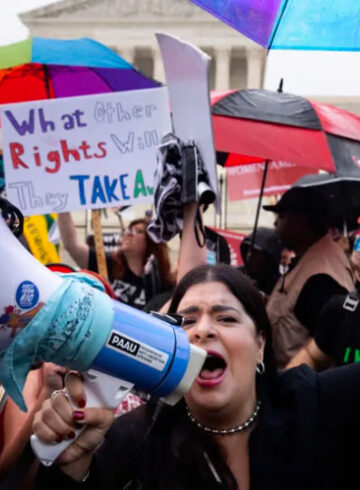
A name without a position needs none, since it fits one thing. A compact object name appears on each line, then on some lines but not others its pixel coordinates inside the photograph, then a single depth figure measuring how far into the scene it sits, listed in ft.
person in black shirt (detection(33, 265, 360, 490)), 6.29
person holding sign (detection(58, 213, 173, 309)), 14.65
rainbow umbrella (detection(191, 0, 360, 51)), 7.57
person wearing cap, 11.68
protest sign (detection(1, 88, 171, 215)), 12.78
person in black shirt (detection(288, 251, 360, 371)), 9.43
